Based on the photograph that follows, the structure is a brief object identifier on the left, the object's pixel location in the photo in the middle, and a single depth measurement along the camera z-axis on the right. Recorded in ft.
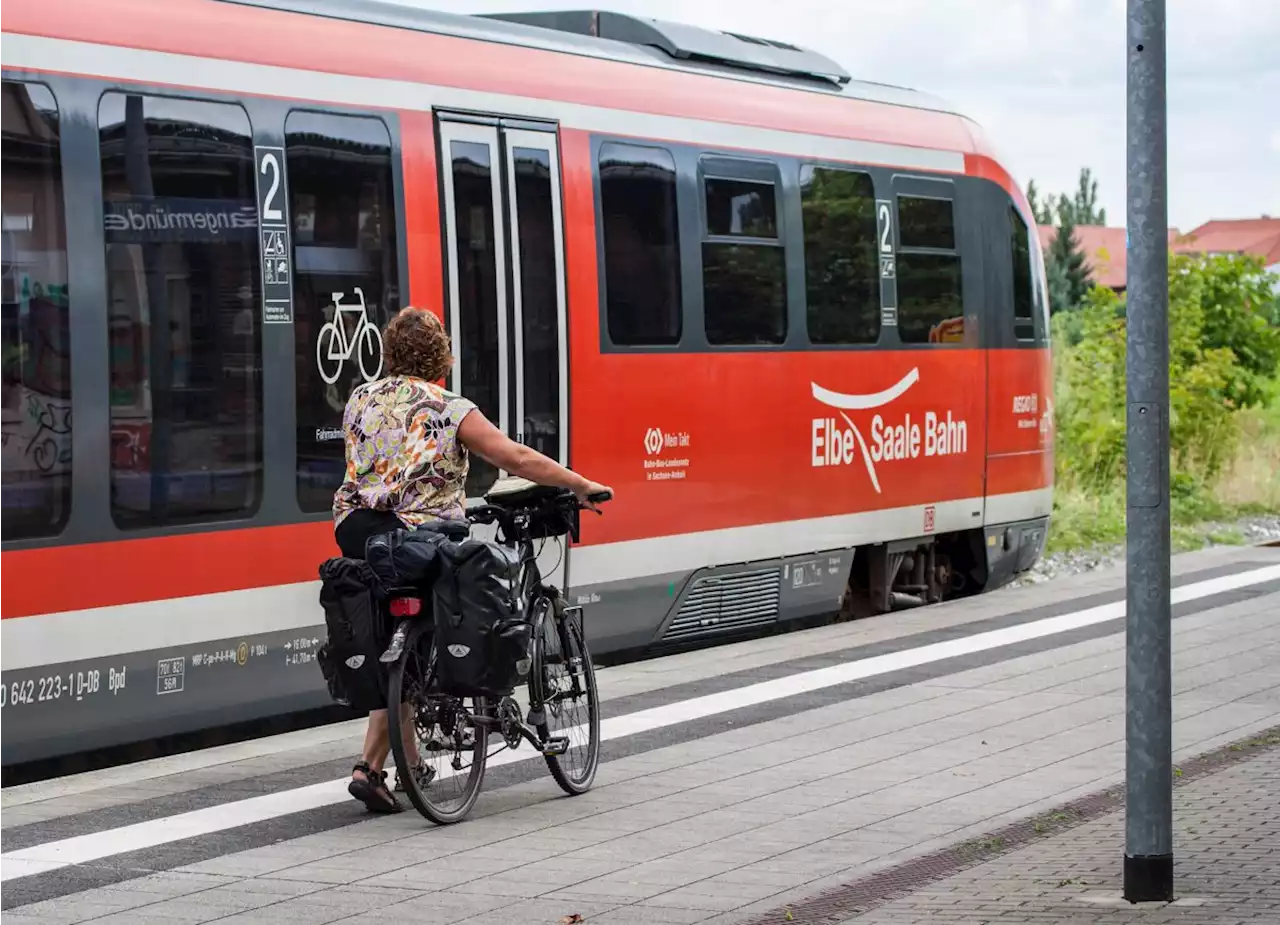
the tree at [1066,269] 285.23
